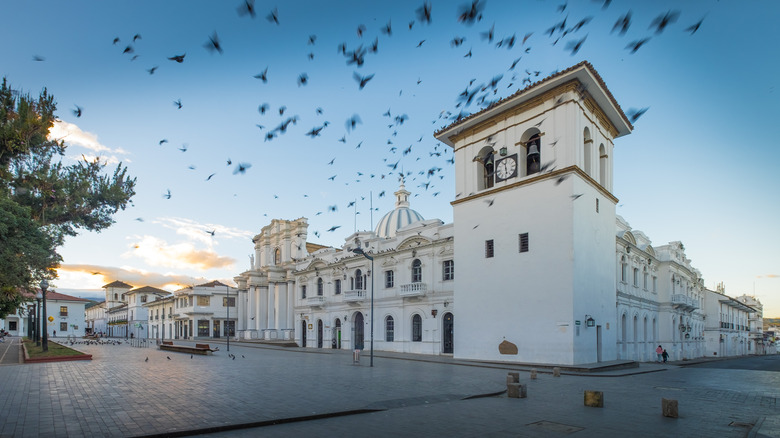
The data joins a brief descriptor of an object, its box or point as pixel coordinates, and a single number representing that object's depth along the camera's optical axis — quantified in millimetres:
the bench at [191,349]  30466
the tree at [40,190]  17609
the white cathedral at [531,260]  23094
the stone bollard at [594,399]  11484
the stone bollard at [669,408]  10328
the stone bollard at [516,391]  12914
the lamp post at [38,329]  37706
